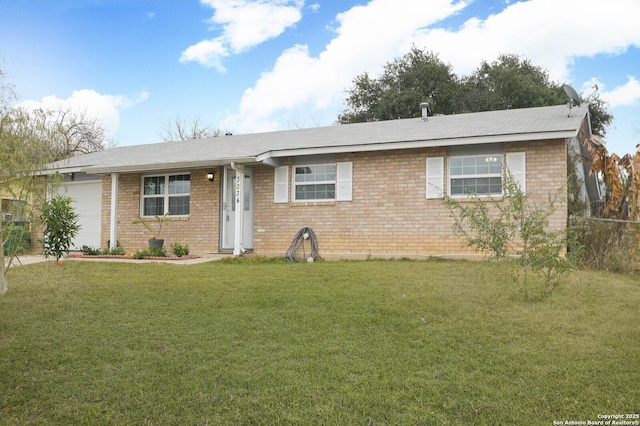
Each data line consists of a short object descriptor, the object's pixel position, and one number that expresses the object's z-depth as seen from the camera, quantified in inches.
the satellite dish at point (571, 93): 453.2
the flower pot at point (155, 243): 492.1
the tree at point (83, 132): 1194.4
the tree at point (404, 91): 1029.8
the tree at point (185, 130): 1440.7
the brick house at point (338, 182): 414.0
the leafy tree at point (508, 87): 958.5
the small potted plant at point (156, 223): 526.5
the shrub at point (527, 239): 228.4
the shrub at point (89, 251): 499.2
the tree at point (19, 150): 250.7
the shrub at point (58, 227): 385.1
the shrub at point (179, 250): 470.3
